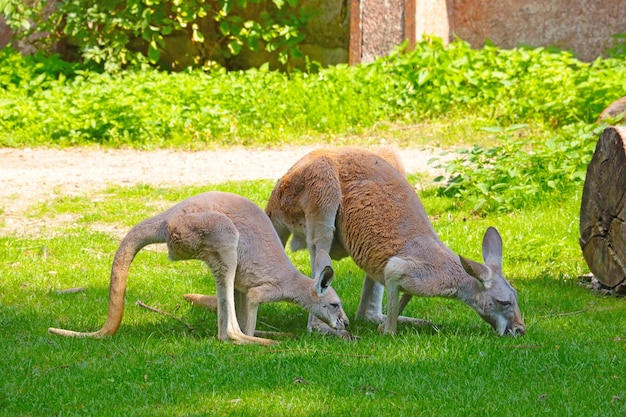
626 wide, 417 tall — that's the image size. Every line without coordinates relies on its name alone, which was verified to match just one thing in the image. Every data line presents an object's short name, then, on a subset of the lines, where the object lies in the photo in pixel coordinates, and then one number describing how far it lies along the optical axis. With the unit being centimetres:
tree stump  1214
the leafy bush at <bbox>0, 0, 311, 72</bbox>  2852
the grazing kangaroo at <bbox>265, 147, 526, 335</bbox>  1067
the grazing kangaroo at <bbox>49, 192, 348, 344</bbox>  1041
